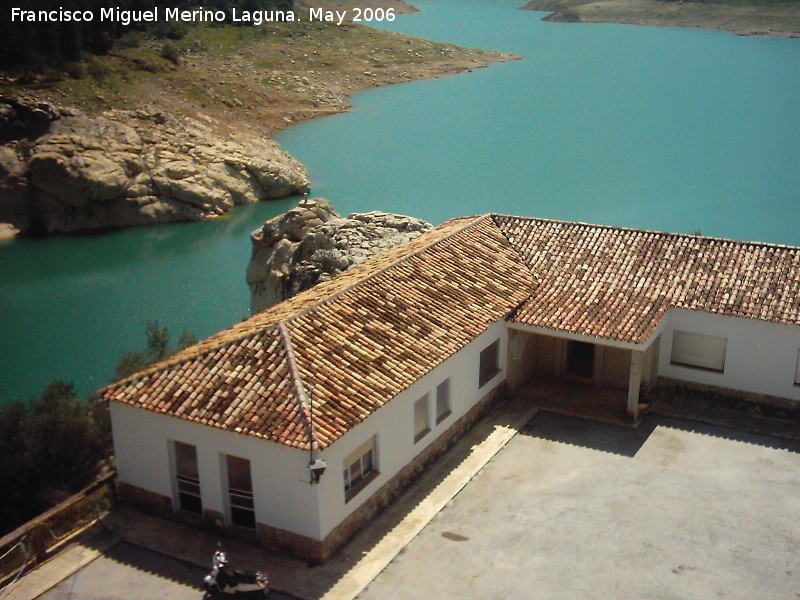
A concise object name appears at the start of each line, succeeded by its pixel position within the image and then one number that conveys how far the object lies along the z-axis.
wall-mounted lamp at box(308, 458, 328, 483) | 14.32
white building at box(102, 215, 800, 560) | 15.37
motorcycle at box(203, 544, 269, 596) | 14.09
